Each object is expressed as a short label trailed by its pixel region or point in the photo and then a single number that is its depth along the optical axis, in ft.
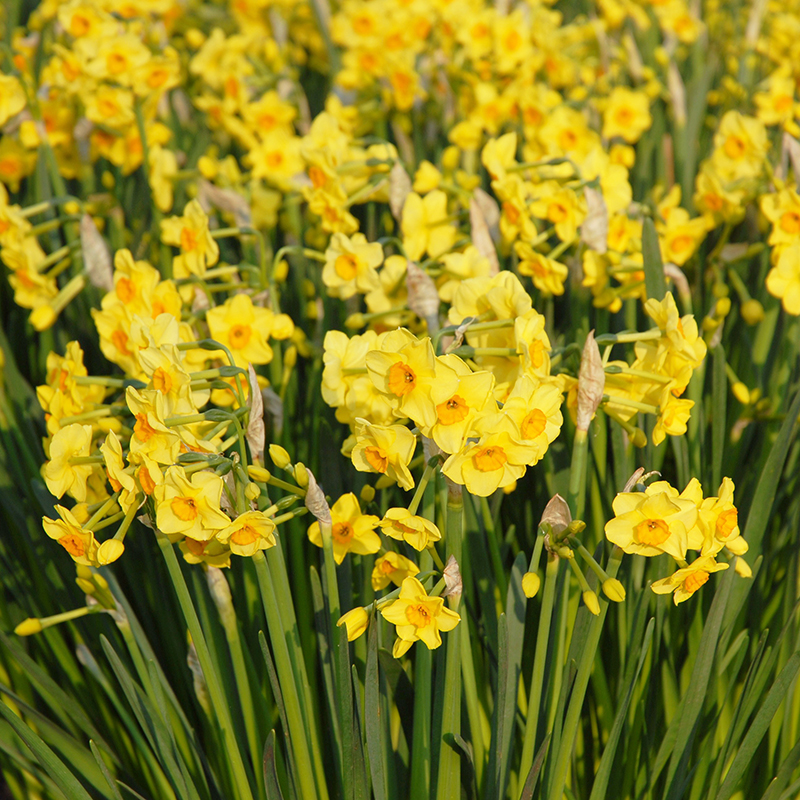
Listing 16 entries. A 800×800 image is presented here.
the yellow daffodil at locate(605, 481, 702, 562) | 5.11
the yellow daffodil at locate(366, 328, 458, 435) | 5.08
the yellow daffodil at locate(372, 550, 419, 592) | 5.23
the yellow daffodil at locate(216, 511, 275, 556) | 5.09
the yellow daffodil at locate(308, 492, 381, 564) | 5.26
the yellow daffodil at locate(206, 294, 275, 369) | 5.56
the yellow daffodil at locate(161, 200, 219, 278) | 5.71
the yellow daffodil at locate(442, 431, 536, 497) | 5.08
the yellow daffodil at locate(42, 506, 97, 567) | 5.18
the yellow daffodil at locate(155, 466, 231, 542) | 5.08
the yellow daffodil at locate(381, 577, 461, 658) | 5.12
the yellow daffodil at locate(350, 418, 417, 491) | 5.12
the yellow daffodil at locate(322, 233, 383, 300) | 5.69
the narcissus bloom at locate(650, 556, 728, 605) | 5.13
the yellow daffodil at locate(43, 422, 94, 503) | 5.25
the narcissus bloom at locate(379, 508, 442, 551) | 5.11
